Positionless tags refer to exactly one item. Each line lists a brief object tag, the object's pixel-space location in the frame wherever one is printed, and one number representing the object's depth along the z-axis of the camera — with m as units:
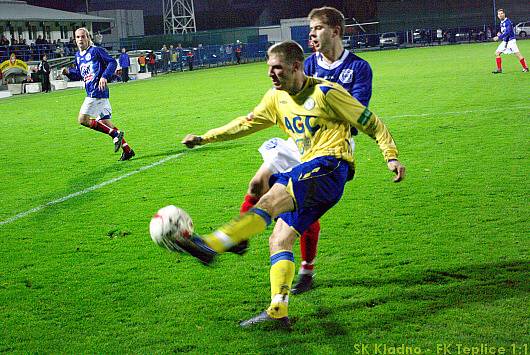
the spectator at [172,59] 45.88
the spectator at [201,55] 48.62
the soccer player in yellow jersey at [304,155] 4.64
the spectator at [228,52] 51.28
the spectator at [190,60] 46.66
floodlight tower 65.62
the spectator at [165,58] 45.16
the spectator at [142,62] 42.19
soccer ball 4.22
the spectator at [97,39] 47.11
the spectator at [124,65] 38.44
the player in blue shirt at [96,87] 12.74
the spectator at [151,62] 43.51
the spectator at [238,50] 51.14
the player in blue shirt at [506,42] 24.55
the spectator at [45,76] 33.90
